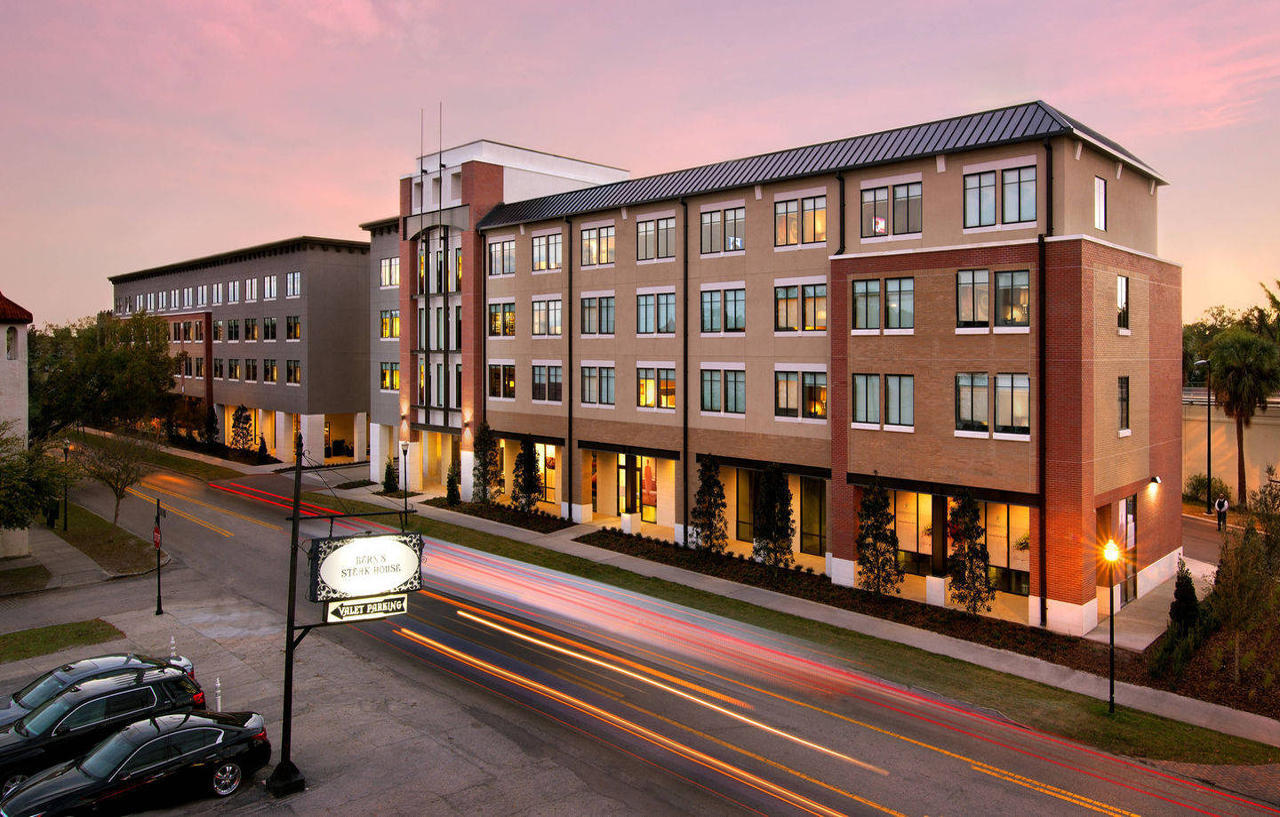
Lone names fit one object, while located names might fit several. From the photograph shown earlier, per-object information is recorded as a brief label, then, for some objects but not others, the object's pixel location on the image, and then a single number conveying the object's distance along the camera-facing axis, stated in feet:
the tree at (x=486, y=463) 151.23
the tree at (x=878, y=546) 93.81
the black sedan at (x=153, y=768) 46.34
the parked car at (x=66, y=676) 56.85
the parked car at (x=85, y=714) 52.03
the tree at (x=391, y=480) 173.37
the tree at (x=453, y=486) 157.07
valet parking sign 51.80
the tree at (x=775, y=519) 105.50
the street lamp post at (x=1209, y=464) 147.64
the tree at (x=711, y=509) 114.83
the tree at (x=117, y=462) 132.98
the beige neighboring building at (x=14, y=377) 114.73
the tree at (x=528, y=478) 143.74
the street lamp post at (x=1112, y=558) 64.85
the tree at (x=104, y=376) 191.11
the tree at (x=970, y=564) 86.79
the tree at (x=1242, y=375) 148.97
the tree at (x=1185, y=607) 80.43
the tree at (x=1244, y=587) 71.72
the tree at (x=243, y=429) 233.76
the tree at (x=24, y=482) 97.86
